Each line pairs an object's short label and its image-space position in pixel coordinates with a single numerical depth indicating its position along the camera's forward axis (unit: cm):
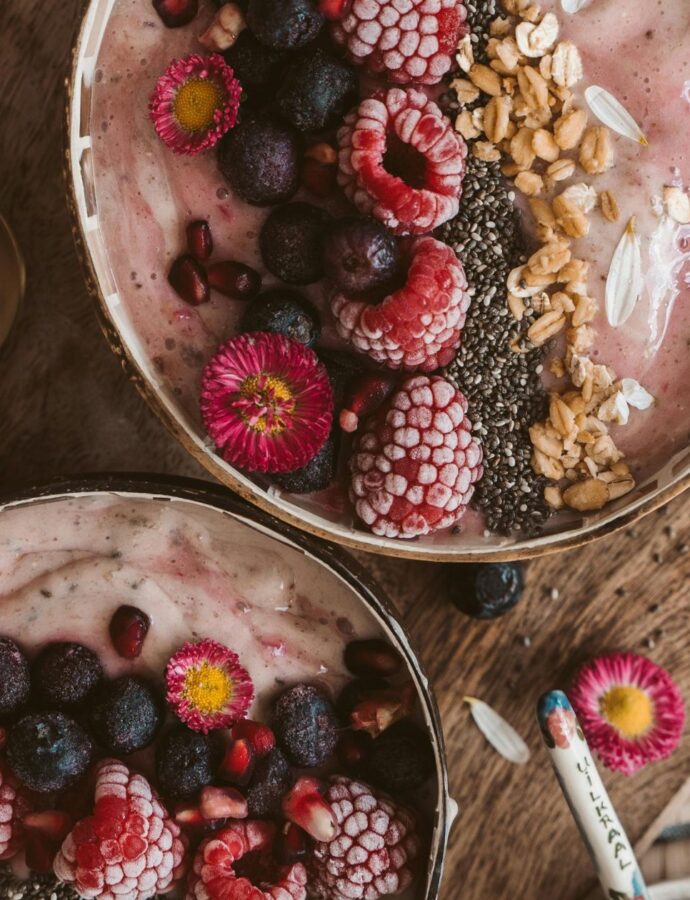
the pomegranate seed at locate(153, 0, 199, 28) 34
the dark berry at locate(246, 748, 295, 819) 36
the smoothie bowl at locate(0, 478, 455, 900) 35
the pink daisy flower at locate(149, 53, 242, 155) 34
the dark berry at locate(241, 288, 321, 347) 34
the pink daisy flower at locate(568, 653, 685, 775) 38
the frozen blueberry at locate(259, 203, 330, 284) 34
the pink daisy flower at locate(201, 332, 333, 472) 34
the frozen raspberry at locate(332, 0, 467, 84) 33
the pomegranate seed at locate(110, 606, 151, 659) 35
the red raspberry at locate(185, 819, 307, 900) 35
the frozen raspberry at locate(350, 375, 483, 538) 34
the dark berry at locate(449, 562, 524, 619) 38
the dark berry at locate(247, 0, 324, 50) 33
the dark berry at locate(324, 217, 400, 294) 33
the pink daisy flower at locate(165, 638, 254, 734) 35
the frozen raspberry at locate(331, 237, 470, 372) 33
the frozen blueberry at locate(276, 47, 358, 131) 34
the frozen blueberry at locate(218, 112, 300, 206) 34
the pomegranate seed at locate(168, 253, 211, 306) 34
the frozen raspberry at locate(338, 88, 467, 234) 33
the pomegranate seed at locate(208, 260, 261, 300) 34
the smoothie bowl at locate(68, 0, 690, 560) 34
